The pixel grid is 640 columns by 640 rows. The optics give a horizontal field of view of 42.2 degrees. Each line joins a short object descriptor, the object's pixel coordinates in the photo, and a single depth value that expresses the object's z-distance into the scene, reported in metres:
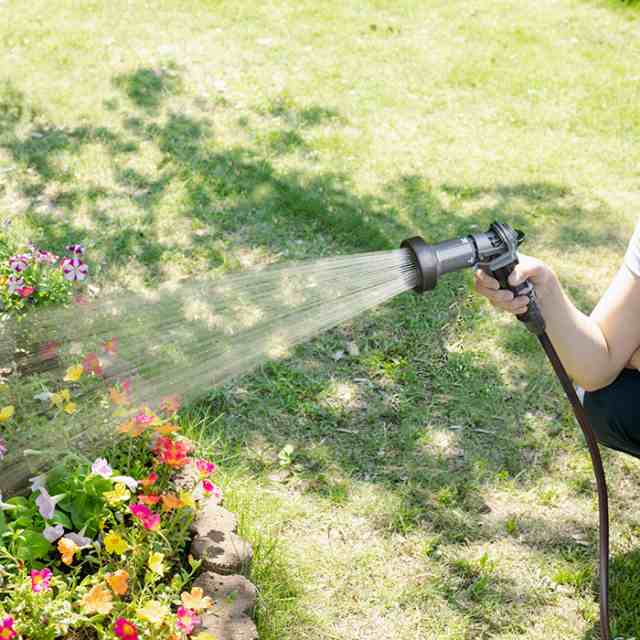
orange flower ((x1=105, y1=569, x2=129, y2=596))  2.04
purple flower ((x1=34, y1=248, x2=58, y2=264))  3.20
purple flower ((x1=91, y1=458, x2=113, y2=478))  2.29
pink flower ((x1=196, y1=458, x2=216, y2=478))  2.44
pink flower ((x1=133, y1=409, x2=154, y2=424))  2.51
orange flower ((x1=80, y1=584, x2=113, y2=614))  2.00
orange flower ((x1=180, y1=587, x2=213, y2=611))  2.07
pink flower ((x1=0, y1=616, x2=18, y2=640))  1.90
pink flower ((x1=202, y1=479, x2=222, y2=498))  2.39
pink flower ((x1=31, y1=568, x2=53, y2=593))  2.00
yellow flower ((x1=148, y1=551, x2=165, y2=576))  2.11
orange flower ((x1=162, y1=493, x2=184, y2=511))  2.28
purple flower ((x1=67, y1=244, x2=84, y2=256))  3.29
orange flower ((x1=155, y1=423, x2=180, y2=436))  2.55
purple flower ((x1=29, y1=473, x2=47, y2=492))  2.31
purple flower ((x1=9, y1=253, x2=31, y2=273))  3.13
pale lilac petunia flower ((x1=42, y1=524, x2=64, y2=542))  2.21
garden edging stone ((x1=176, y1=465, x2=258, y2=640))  2.19
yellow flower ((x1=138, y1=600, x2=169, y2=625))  2.02
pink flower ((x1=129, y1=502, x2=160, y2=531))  2.18
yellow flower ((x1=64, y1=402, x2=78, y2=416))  2.59
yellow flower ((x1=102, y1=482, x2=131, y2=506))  2.23
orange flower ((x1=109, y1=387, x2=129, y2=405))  2.60
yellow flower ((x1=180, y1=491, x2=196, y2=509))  2.31
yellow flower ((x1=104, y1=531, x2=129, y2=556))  2.12
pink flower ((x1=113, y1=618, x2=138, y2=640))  1.97
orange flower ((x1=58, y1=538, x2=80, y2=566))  2.10
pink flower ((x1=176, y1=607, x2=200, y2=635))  2.04
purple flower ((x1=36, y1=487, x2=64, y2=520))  2.24
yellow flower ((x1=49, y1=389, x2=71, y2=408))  2.59
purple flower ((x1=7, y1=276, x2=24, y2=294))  3.09
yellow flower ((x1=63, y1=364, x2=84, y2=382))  2.57
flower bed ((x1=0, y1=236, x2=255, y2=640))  2.04
